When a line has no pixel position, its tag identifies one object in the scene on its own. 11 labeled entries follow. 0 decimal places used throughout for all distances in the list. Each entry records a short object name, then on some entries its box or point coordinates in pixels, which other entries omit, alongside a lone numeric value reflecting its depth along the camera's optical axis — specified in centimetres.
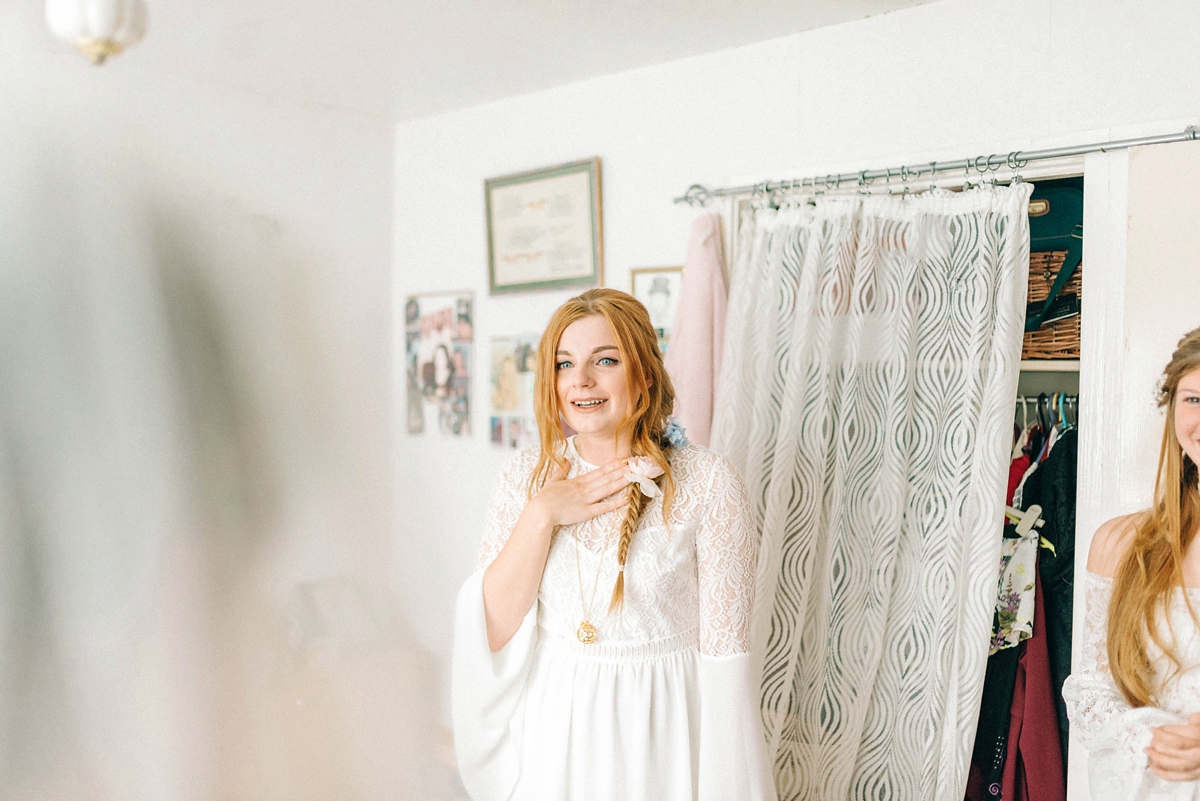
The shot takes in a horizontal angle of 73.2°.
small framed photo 179
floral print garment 141
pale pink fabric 162
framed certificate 188
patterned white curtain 132
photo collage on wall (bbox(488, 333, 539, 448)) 198
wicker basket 145
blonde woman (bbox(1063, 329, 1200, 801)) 103
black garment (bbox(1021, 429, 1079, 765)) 138
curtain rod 124
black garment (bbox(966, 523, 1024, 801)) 144
